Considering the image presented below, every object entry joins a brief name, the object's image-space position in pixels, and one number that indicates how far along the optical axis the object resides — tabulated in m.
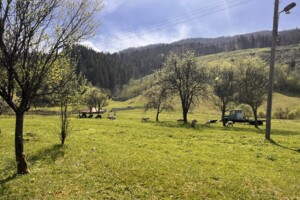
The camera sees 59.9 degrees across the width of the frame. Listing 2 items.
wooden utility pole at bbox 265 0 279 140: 23.88
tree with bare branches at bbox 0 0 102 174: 10.85
